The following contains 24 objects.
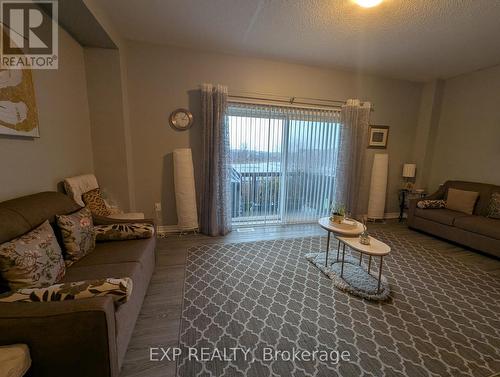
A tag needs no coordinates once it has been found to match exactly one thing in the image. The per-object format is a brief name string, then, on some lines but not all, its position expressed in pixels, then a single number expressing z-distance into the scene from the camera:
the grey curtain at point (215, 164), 3.10
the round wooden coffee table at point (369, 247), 1.99
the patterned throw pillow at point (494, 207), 3.10
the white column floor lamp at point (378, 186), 4.05
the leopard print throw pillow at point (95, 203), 2.29
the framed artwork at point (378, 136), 4.13
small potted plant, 2.45
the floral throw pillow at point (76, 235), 1.61
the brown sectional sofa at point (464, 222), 2.83
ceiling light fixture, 1.92
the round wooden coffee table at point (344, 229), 2.29
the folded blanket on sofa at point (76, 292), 1.04
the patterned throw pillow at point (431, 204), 3.61
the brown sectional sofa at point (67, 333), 0.94
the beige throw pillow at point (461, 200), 3.39
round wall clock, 3.18
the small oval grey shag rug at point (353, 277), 2.06
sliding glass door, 3.49
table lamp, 4.22
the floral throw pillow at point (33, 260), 1.14
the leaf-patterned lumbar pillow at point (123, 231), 2.01
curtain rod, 3.35
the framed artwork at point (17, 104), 1.48
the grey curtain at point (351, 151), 3.74
